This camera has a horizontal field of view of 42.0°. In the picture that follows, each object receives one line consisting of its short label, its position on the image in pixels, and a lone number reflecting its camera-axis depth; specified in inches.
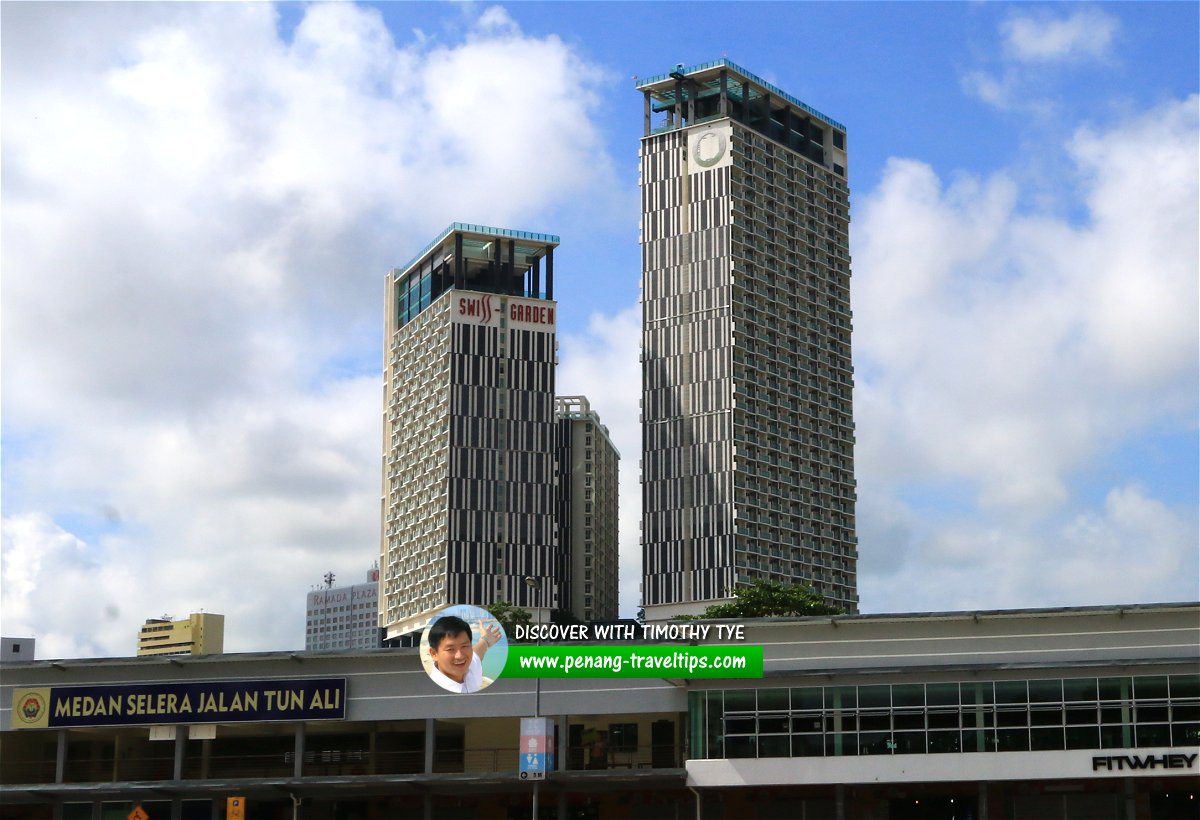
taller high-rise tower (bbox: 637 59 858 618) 7288.4
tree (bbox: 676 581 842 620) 5231.3
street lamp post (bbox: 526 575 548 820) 2615.7
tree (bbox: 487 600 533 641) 6122.1
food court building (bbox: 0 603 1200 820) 2532.0
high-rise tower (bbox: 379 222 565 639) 7775.6
